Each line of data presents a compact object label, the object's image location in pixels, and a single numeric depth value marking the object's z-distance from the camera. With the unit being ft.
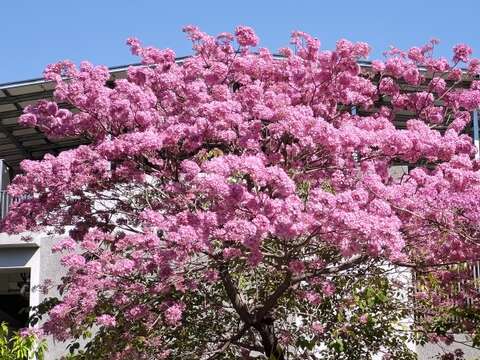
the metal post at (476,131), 49.33
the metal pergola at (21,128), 46.52
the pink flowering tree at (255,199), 18.75
